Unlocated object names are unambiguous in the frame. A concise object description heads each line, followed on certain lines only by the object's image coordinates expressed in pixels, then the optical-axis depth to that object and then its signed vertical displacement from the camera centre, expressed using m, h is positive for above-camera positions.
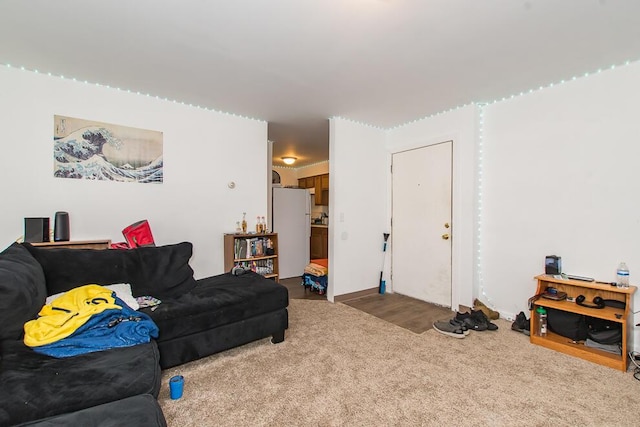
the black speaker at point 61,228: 2.71 -0.17
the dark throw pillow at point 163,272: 2.50 -0.55
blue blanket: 1.57 -0.72
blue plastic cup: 1.86 -1.14
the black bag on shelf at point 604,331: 2.42 -1.01
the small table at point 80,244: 2.64 -0.33
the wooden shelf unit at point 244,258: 3.72 -0.56
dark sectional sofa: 1.19 -0.76
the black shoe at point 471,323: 2.99 -1.16
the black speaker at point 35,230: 2.57 -0.18
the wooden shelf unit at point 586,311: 2.30 -0.84
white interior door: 3.79 -0.16
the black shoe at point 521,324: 2.97 -1.16
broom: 4.44 -0.89
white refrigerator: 5.35 -0.30
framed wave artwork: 2.90 +0.63
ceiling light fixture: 6.49 +1.17
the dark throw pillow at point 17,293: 1.47 -0.46
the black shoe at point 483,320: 3.01 -1.13
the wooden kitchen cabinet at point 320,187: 6.77 +0.58
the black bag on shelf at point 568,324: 2.58 -1.02
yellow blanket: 1.55 -0.61
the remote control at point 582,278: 2.67 -0.62
